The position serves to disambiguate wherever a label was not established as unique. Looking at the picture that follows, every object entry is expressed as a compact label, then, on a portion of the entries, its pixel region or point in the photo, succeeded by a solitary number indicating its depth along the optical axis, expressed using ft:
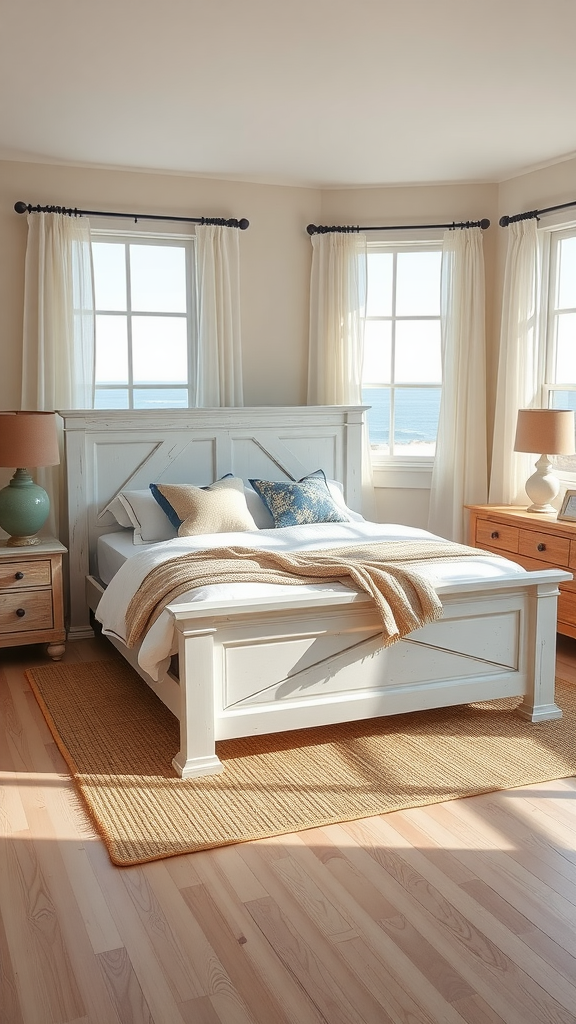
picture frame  15.10
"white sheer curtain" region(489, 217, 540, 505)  16.94
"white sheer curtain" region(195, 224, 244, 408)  17.11
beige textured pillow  14.26
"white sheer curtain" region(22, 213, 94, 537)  15.75
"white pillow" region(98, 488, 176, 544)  14.82
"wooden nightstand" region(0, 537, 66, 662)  13.94
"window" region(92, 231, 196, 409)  16.78
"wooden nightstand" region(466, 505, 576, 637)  14.55
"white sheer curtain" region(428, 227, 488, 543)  17.74
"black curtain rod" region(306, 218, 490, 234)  17.88
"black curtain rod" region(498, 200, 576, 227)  16.25
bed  10.08
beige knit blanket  10.69
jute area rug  9.02
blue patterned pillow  15.03
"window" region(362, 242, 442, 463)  18.28
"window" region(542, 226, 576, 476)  16.48
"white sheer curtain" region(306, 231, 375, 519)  17.95
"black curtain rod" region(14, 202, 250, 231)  15.66
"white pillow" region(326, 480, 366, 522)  16.02
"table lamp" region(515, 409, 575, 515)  15.47
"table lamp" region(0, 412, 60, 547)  13.96
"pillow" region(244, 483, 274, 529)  15.48
